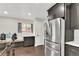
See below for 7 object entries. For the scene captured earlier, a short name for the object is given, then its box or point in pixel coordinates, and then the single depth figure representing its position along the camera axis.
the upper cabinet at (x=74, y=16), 1.35
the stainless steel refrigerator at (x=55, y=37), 1.36
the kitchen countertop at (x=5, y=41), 1.72
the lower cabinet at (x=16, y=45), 1.74
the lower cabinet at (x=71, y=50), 1.09
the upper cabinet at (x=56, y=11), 1.56
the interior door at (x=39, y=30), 1.96
